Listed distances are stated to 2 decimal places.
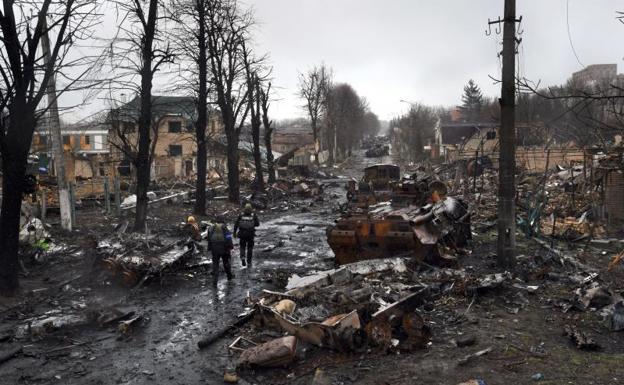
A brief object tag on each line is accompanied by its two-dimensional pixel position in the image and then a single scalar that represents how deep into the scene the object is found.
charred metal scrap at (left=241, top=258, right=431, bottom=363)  6.36
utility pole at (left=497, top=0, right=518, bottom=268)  10.09
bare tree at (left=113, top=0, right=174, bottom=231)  14.98
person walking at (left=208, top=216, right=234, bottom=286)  10.58
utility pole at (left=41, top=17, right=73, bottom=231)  14.87
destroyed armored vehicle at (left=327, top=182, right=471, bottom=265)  10.41
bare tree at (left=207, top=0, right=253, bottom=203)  22.80
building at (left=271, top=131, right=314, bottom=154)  69.38
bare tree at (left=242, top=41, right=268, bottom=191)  28.50
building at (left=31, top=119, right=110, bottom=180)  29.83
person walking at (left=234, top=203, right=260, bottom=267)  12.03
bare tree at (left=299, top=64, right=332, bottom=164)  53.56
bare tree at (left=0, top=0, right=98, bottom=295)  9.04
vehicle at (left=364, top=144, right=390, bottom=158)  74.38
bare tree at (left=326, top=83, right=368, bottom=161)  64.75
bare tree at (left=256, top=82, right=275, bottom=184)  31.67
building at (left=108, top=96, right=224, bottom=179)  40.69
